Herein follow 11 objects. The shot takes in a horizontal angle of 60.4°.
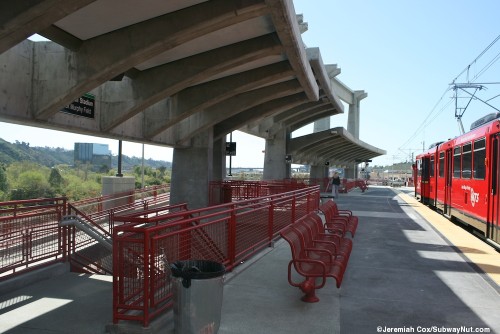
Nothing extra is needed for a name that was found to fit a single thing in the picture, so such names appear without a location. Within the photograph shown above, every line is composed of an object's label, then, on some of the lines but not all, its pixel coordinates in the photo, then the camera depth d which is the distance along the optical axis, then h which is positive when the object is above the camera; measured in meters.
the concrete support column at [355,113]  62.81 +9.34
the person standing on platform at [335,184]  26.72 -0.46
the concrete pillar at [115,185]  19.77 -0.48
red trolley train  9.49 +0.03
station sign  10.30 +1.67
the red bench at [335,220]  9.91 -1.08
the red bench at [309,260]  5.48 -1.21
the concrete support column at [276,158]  28.97 +1.24
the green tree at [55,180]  38.51 -0.56
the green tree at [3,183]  36.11 -0.82
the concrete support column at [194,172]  17.86 +0.13
